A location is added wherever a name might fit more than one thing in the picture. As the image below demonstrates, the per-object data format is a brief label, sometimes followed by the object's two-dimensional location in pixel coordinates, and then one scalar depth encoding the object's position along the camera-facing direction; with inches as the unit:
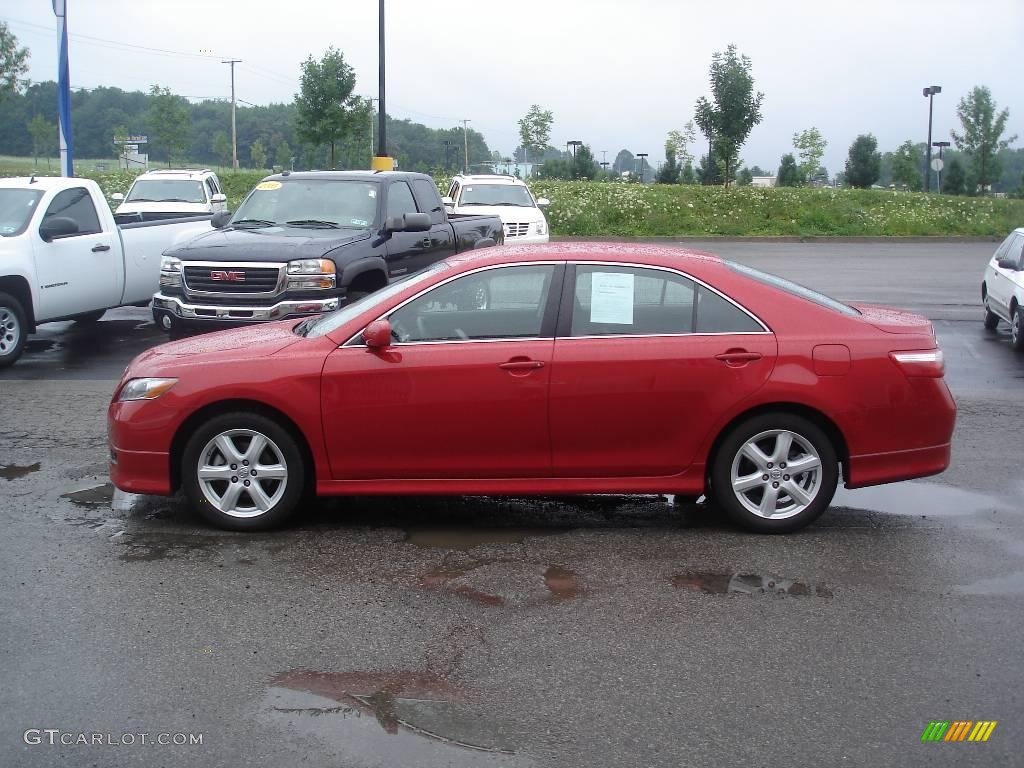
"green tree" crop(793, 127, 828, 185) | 2566.4
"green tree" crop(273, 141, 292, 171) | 3125.0
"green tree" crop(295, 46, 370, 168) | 1617.9
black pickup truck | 431.8
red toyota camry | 241.0
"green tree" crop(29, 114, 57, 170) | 2652.6
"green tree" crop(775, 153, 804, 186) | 2358.0
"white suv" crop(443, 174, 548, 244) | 881.5
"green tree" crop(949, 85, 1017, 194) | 2475.4
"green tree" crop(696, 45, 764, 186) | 1512.1
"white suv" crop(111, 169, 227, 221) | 878.4
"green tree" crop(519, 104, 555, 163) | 2529.5
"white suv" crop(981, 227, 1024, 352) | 517.0
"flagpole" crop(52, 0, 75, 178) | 829.2
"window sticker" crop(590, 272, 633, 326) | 247.4
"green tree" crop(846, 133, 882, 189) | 2166.6
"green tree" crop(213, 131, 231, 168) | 3225.9
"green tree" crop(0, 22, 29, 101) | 2050.9
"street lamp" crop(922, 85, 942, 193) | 1828.2
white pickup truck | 465.4
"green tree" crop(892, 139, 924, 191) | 2847.0
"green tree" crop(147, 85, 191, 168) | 2444.6
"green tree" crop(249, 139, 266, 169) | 3294.8
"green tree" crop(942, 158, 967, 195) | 2111.2
